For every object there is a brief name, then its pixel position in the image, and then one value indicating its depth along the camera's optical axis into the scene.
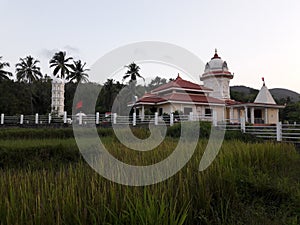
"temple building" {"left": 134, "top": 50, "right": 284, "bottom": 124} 21.73
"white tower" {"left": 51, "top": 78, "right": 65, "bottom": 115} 35.22
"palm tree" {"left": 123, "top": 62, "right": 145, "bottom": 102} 34.47
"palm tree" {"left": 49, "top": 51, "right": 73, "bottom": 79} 36.60
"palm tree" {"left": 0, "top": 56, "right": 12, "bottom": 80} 33.12
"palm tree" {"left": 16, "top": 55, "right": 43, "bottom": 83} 34.81
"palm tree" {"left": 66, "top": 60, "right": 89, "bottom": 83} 37.09
